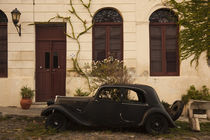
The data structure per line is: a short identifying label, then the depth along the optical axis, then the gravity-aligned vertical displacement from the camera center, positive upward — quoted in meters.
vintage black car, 4.96 -1.10
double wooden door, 8.70 +0.41
